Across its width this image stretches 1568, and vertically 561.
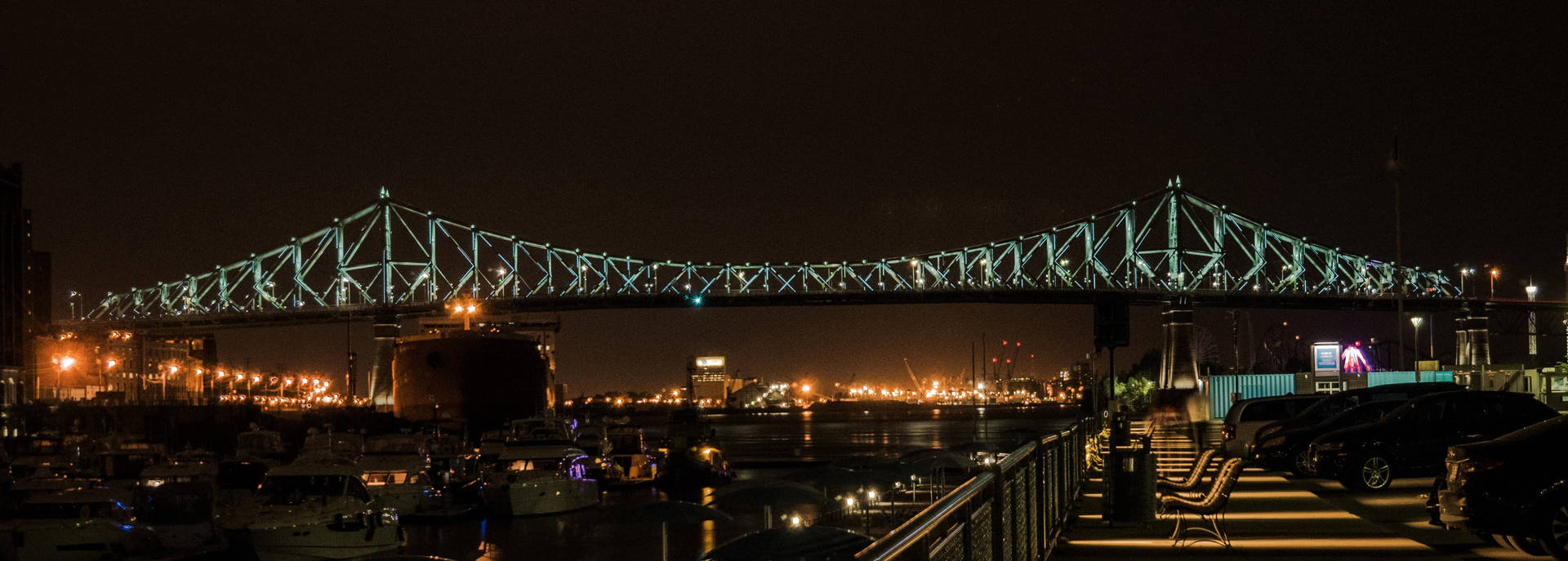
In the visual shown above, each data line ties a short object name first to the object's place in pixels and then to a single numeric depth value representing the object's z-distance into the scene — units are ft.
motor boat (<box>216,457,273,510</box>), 120.98
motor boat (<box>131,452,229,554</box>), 93.45
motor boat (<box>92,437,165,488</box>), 145.07
